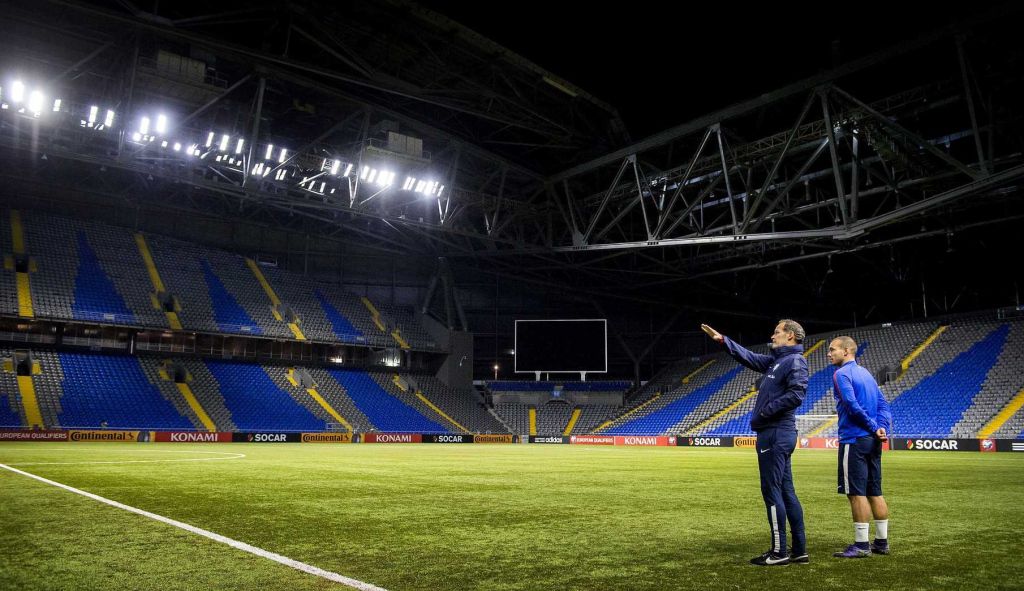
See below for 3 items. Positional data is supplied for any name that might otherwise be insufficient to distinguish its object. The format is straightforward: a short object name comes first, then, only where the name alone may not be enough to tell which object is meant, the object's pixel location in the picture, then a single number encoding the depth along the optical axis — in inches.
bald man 228.4
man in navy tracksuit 210.2
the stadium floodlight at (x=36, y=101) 1111.6
